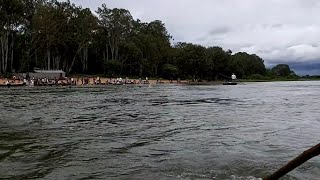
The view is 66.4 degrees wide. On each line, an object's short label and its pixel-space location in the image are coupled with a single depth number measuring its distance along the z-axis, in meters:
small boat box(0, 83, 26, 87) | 49.08
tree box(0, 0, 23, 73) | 55.56
